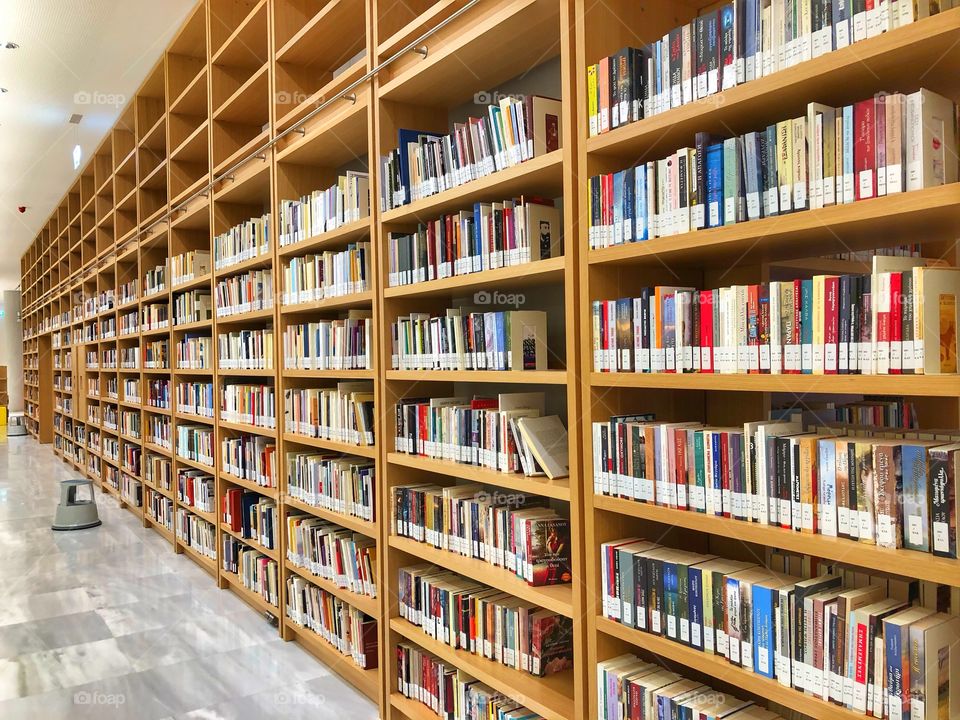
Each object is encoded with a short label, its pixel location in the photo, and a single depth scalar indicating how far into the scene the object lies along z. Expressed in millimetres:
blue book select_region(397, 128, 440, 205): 3012
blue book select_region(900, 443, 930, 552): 1423
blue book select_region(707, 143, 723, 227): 1813
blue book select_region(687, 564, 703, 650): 1854
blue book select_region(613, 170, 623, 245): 2041
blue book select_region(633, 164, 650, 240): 1981
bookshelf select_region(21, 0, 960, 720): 1686
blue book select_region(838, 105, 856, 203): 1548
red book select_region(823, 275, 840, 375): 1561
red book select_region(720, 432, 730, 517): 1790
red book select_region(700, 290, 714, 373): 1840
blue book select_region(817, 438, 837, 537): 1572
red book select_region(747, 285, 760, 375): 1726
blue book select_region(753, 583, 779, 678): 1692
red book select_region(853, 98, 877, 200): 1511
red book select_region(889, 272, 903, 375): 1452
